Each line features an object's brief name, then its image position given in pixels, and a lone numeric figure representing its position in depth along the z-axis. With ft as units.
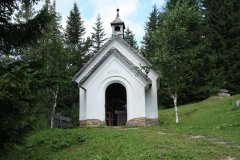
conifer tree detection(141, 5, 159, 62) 99.97
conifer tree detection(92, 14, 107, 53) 95.10
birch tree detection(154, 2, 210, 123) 38.14
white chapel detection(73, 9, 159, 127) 37.16
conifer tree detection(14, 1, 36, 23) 65.41
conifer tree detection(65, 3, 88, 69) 82.75
